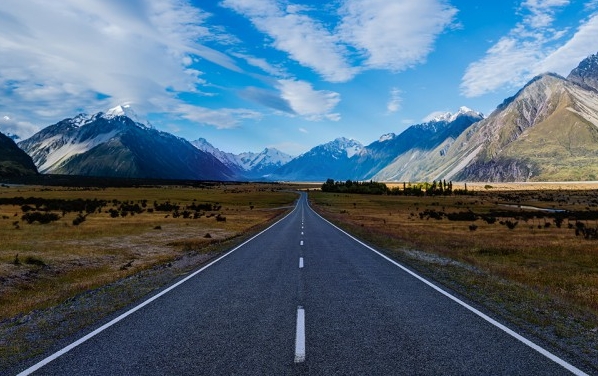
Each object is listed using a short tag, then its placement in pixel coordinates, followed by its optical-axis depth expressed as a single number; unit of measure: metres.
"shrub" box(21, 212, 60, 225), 39.16
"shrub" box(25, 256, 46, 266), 18.07
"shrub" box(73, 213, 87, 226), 37.99
